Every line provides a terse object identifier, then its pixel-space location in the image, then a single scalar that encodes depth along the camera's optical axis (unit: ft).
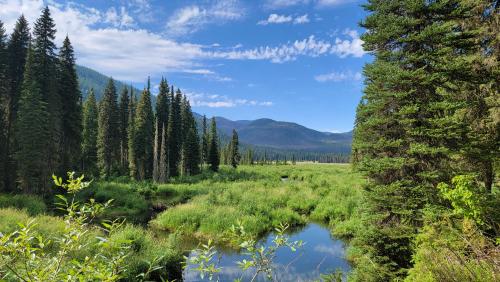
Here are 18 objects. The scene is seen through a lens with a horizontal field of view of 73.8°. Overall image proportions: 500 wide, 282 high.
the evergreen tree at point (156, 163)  182.91
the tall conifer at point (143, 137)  187.42
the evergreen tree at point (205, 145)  306.70
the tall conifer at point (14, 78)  116.05
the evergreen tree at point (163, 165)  180.55
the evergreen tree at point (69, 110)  132.14
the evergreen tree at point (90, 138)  189.16
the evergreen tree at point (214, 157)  251.76
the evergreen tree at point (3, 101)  113.80
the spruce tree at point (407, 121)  35.60
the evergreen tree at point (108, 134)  188.85
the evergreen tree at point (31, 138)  106.52
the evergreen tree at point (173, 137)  214.48
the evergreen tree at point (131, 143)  188.33
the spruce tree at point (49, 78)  116.57
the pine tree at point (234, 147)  321.42
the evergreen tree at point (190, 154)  224.94
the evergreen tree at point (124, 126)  215.31
